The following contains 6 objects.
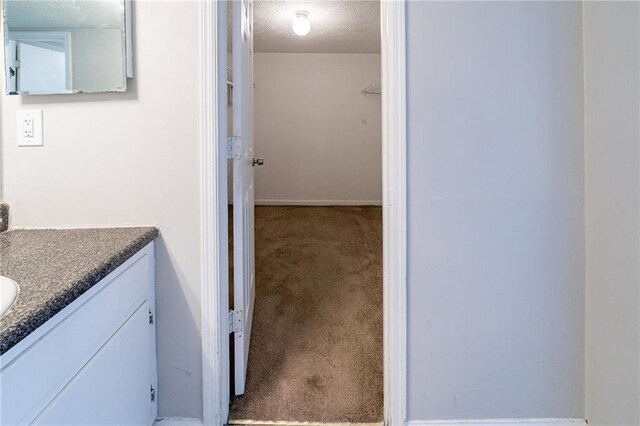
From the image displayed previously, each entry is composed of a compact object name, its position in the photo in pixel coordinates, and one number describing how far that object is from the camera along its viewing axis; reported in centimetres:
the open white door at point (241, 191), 146
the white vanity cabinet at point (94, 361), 64
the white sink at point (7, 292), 67
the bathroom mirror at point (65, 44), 121
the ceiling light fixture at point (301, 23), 353
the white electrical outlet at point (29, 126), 125
